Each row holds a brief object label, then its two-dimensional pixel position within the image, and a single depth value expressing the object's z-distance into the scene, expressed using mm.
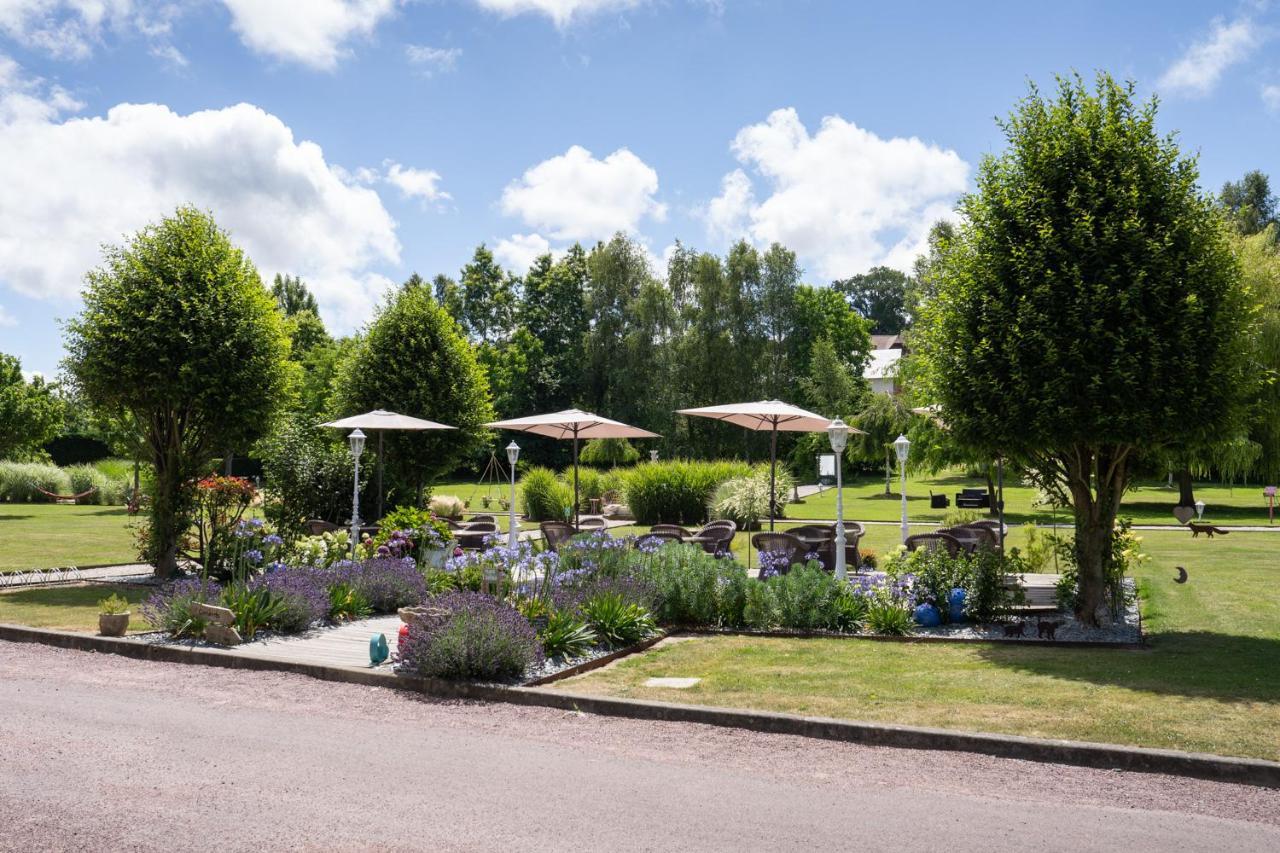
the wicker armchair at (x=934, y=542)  13068
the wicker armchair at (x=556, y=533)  15570
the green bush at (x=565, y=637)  8531
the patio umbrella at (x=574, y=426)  17484
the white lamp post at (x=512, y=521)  15812
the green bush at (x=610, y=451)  43469
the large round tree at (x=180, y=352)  13805
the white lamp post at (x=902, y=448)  15938
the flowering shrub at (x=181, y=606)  9531
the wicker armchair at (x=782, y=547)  12844
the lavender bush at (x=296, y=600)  9867
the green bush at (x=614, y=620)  9219
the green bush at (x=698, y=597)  10453
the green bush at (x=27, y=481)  35969
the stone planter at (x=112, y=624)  9547
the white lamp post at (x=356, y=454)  13359
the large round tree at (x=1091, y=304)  8906
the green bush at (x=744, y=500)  23531
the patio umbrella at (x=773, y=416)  15352
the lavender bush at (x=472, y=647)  7652
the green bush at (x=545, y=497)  26297
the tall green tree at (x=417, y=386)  19156
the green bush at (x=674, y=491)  25719
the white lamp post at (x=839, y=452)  11328
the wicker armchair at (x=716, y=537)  14688
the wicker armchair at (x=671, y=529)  15328
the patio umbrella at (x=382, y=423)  15367
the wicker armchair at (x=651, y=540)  12141
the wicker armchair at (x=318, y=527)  16219
